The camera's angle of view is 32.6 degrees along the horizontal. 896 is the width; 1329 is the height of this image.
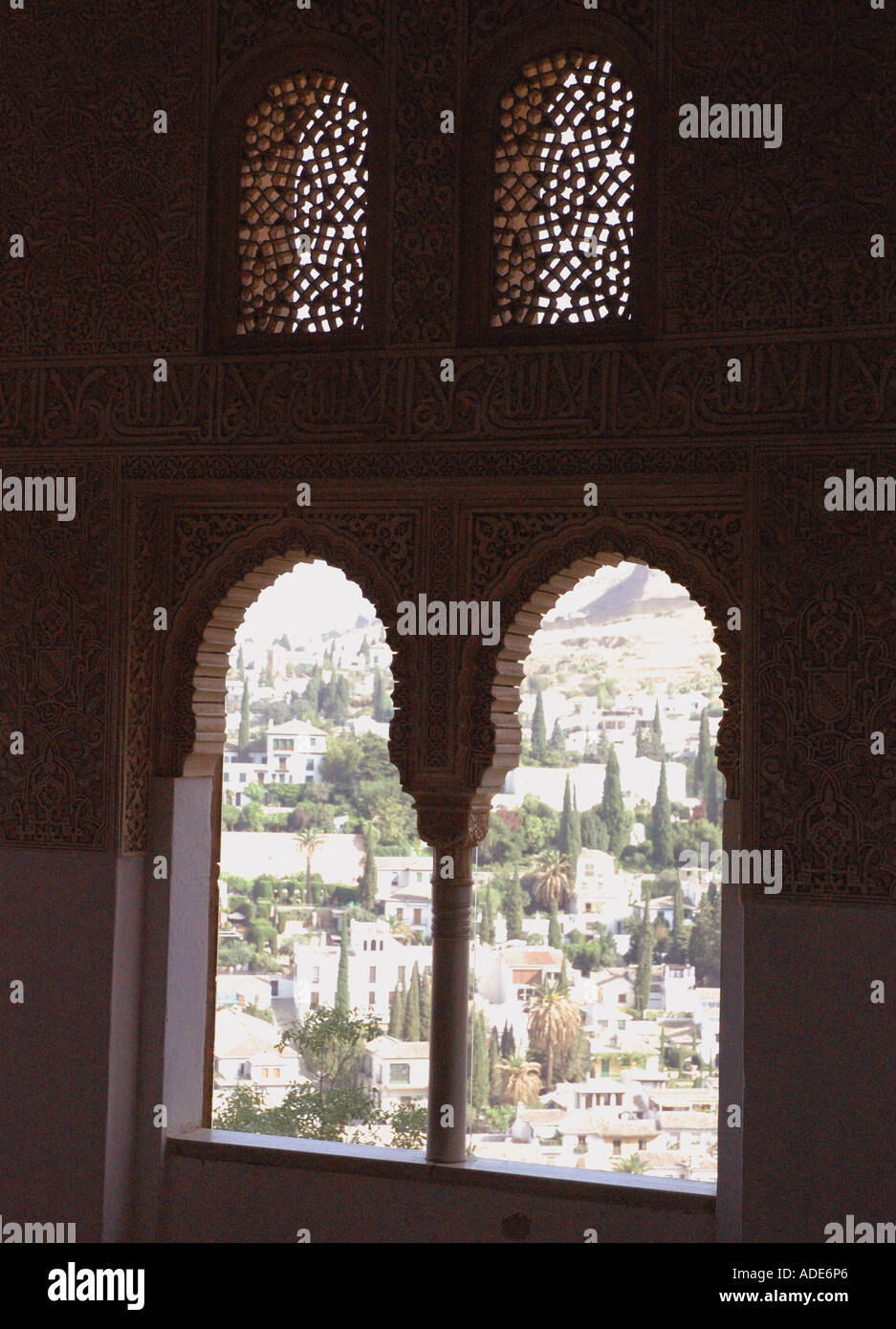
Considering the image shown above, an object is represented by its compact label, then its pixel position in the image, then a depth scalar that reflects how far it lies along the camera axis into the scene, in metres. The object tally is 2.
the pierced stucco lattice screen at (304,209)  4.93
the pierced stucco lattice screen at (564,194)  4.67
